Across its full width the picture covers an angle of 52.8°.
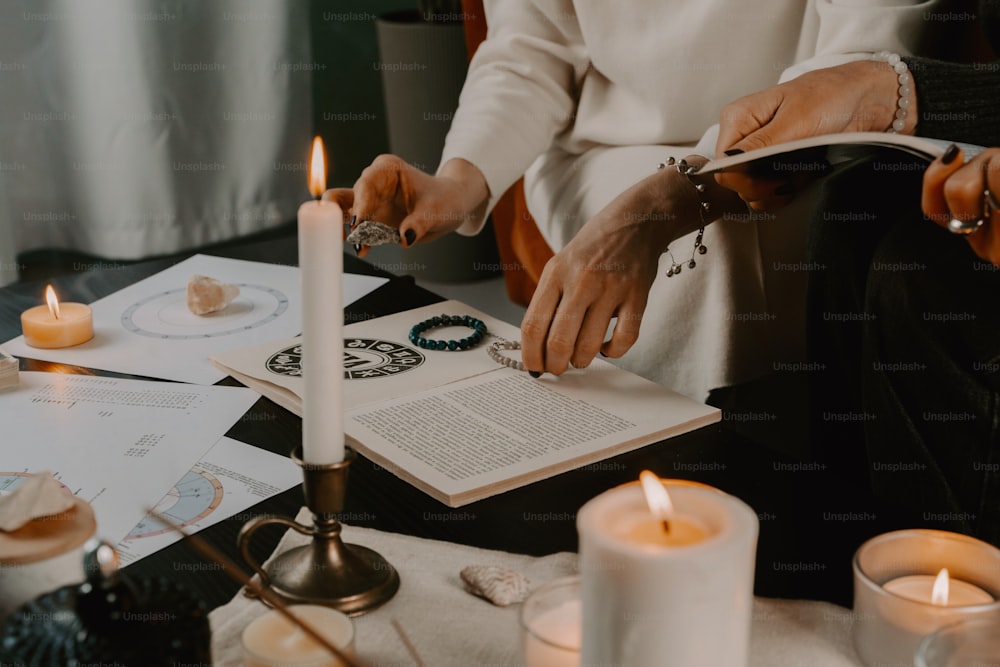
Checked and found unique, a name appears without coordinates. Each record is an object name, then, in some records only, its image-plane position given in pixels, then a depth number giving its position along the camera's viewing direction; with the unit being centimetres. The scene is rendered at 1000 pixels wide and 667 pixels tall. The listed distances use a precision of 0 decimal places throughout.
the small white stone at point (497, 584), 58
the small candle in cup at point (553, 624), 46
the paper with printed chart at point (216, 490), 66
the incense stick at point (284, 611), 43
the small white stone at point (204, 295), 108
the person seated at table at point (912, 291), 90
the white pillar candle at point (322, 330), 48
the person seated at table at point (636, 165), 102
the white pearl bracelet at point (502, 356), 93
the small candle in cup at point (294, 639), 46
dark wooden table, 62
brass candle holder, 55
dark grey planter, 234
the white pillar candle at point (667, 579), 38
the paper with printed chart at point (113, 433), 72
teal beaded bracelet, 97
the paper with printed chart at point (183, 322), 97
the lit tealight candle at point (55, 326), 99
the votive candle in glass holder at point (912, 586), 49
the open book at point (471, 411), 74
